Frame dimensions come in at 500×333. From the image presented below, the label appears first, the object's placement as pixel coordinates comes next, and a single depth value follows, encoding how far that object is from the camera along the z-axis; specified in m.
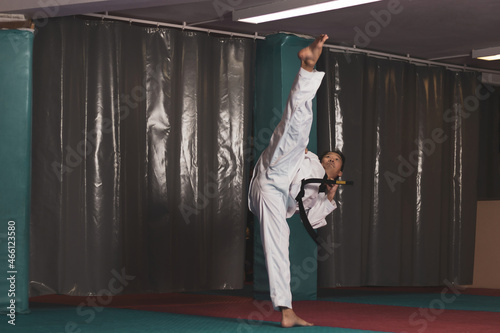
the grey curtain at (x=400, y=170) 6.15
